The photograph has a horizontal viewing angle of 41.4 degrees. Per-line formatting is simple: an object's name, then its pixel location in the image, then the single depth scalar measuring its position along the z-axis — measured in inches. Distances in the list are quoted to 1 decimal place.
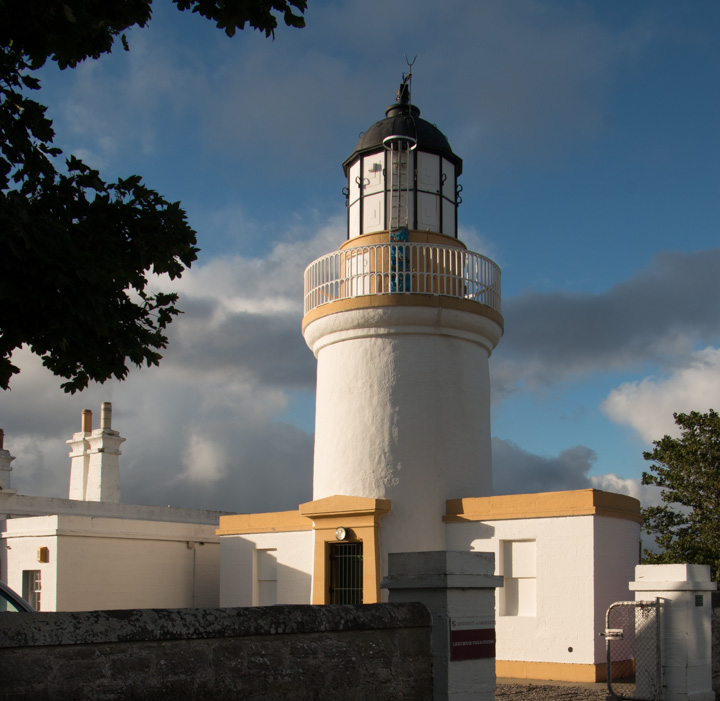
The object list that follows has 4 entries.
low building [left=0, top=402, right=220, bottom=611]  794.2
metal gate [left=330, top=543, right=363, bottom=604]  666.1
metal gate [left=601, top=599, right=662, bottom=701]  488.7
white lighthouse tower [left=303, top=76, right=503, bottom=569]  670.5
